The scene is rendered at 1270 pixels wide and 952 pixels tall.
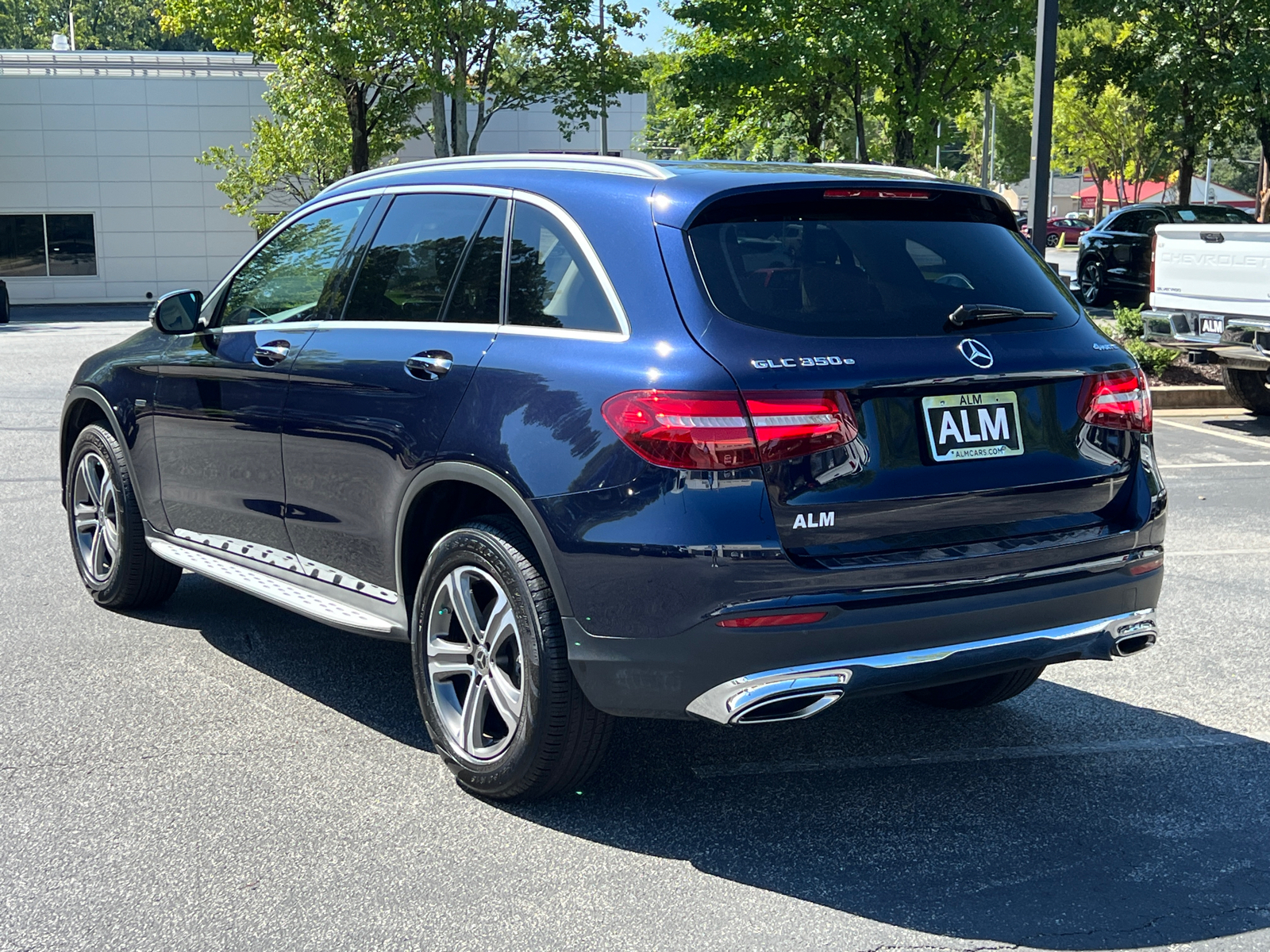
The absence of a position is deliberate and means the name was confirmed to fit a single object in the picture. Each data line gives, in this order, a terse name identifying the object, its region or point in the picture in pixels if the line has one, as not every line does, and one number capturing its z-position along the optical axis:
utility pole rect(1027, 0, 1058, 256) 13.57
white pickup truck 11.70
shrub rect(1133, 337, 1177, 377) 14.06
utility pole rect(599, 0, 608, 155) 33.62
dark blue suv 3.58
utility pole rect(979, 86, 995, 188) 48.08
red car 76.12
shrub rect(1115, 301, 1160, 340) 14.70
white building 41.66
